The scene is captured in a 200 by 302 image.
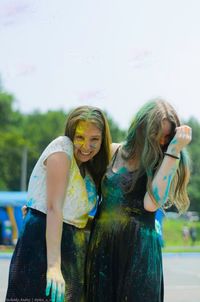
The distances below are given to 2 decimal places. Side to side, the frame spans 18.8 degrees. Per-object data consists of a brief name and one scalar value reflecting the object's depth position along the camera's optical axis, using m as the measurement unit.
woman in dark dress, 2.84
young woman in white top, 2.79
